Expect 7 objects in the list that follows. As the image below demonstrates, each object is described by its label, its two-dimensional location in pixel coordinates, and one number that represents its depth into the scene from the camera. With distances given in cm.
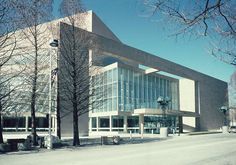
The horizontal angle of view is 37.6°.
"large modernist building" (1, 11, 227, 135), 5149
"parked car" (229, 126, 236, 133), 6155
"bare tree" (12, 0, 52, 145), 2609
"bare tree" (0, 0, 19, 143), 878
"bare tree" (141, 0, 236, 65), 657
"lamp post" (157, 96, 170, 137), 4216
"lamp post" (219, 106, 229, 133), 5908
